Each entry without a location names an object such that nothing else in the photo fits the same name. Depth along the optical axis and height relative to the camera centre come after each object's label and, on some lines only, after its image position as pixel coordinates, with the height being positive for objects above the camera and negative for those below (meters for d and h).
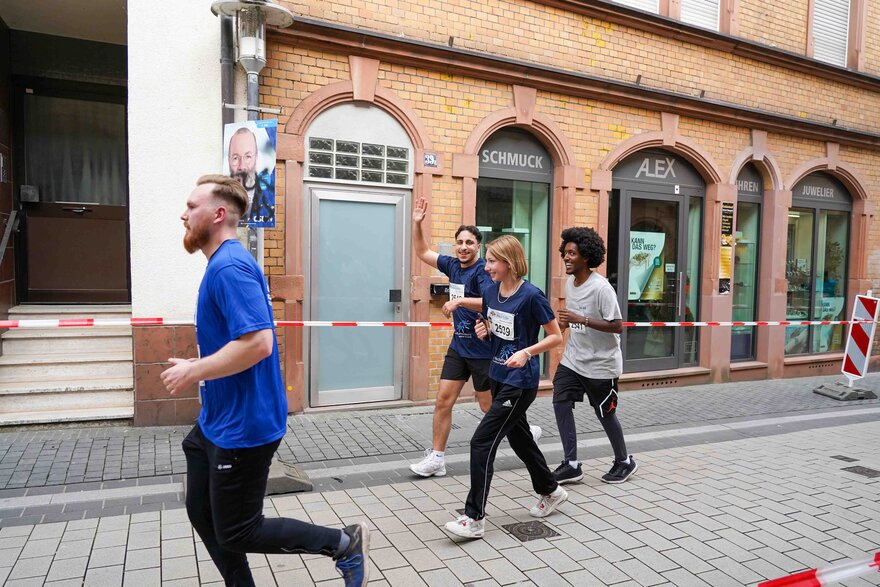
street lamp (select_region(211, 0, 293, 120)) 5.35 +1.79
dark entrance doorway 8.27 +0.79
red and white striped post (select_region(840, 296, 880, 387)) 9.27 -1.02
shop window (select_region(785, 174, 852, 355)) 11.45 +0.07
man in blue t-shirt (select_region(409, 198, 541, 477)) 5.09 -0.69
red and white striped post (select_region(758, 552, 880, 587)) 2.58 -1.23
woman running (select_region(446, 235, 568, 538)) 4.00 -0.69
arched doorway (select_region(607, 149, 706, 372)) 9.45 +0.18
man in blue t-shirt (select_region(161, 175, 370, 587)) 2.61 -0.57
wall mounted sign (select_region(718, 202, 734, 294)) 10.17 +0.23
